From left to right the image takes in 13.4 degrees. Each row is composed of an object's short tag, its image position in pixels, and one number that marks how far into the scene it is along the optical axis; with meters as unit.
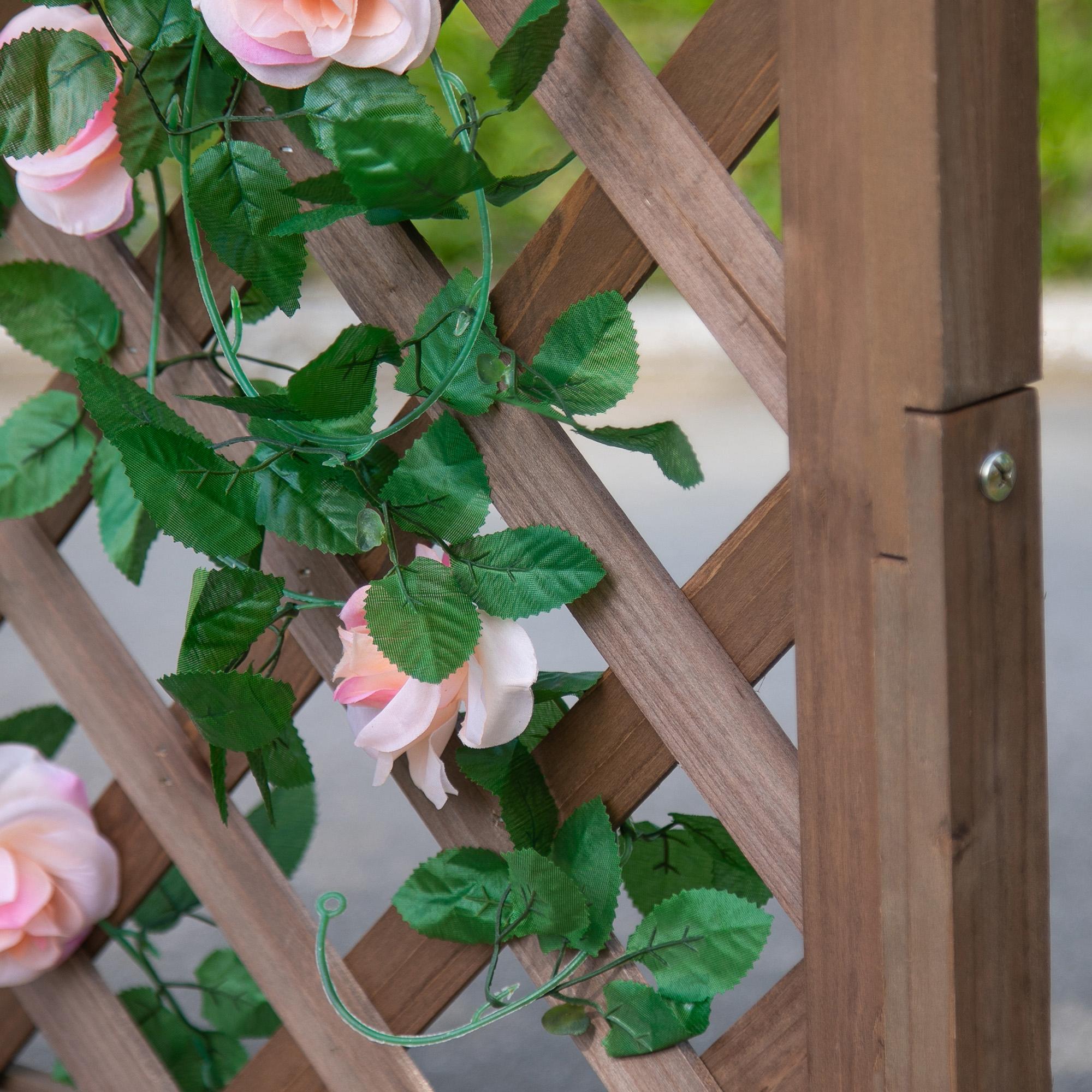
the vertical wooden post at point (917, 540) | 1.25
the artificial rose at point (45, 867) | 1.52
